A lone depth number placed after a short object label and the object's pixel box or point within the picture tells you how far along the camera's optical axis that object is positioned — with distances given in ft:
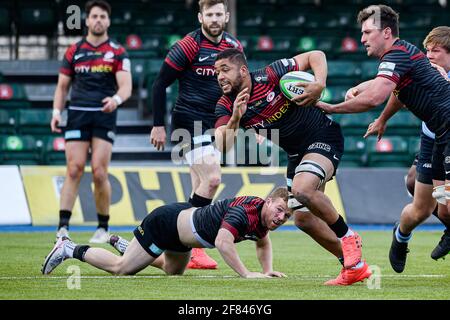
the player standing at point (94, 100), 74.43
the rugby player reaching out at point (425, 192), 55.93
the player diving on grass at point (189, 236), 48.88
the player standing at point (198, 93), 62.54
